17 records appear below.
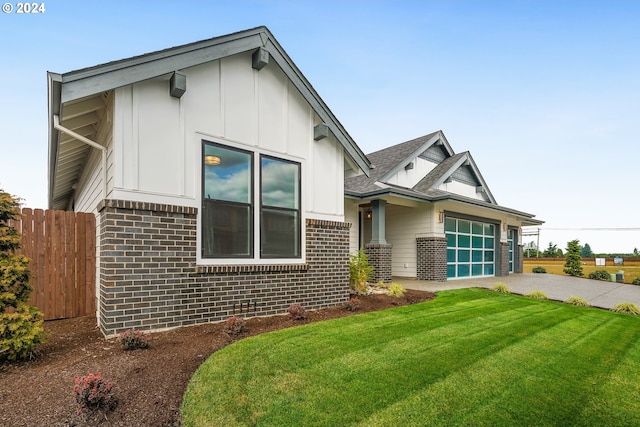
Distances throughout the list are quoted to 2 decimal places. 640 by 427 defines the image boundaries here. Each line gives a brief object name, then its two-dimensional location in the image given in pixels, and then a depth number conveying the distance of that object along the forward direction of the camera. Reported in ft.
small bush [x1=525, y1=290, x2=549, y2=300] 32.45
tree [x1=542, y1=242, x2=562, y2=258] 119.03
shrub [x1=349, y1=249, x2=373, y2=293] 29.35
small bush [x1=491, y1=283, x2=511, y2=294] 34.88
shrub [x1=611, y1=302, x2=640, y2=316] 26.80
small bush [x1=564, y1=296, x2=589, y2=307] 29.52
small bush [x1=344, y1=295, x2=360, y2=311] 23.17
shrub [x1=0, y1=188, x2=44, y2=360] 11.97
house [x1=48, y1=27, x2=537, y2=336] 15.81
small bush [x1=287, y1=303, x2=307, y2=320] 19.84
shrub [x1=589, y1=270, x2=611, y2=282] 61.57
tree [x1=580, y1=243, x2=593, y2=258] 205.24
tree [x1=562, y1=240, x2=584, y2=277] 70.38
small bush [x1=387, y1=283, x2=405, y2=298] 28.91
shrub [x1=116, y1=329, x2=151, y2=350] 13.64
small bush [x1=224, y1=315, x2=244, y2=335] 16.24
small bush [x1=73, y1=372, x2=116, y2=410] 8.79
